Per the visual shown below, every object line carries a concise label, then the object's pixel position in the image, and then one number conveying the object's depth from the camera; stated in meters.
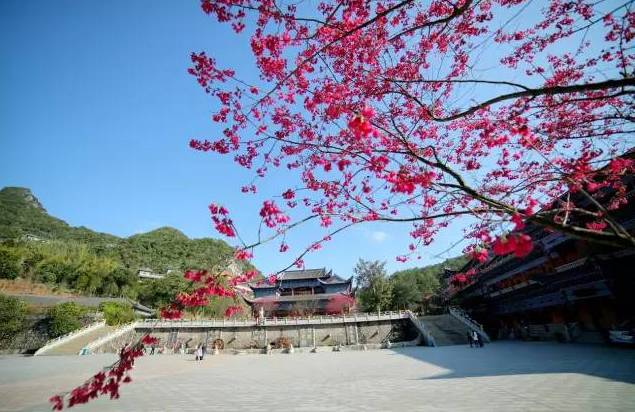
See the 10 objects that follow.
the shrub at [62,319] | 32.59
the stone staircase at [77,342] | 28.05
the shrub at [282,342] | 31.64
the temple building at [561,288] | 14.52
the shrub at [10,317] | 29.84
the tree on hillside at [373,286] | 38.62
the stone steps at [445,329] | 25.69
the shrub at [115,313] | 37.09
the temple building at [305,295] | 42.00
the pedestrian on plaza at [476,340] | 20.97
